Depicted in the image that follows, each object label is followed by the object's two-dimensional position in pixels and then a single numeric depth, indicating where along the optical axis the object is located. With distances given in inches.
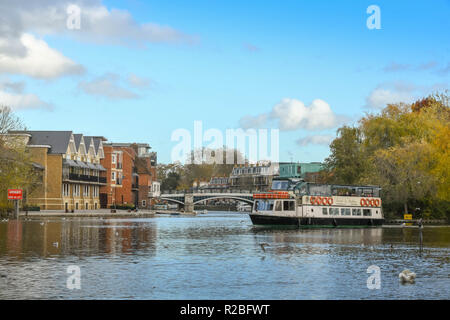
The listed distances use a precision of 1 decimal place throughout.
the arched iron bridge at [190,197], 5503.9
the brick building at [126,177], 4972.9
